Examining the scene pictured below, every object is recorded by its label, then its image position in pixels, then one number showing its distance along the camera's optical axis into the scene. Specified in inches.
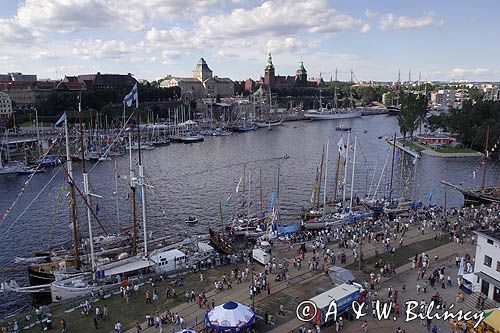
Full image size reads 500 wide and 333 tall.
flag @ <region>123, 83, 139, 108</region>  1235.9
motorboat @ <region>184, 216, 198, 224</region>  1963.6
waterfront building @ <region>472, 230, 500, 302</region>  1050.7
